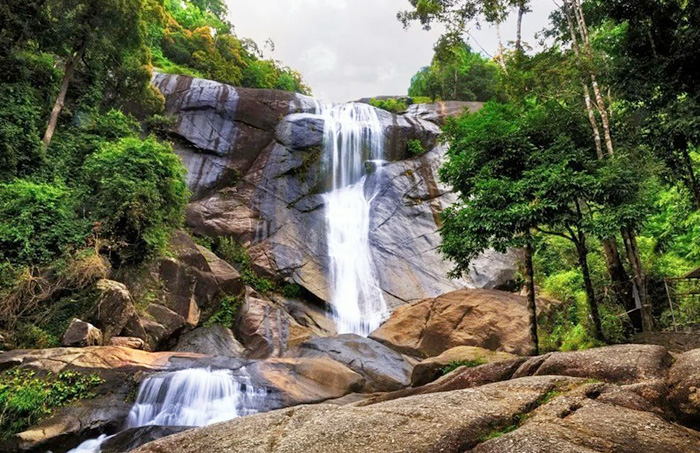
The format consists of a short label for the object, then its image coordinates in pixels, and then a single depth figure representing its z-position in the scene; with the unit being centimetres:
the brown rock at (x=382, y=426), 411
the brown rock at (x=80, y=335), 1033
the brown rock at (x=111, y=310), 1141
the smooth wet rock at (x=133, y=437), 823
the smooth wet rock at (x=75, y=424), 786
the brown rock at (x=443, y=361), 1009
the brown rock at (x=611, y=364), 513
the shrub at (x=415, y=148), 2644
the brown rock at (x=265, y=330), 1529
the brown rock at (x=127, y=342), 1119
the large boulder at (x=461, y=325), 1358
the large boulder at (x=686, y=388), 423
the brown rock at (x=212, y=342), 1426
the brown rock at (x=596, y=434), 364
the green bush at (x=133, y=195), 1352
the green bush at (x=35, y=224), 1159
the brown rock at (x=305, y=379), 1027
